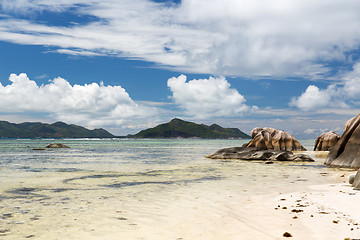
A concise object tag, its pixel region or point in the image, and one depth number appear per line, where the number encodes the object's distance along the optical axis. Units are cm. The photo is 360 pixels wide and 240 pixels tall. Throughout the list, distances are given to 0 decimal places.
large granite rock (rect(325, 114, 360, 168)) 2577
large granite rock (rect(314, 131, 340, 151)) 5684
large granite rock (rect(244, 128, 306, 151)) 5491
